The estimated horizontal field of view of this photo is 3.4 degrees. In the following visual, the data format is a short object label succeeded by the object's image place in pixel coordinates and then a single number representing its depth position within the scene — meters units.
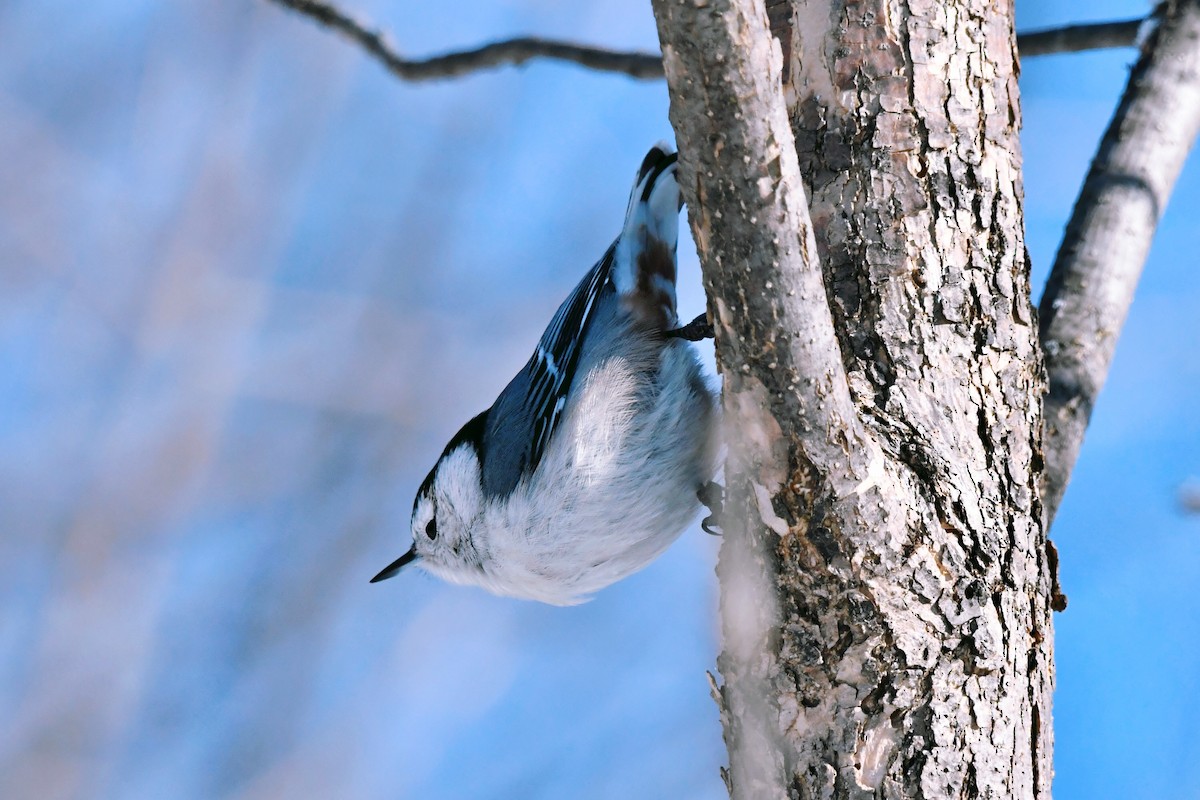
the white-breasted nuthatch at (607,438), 4.79
